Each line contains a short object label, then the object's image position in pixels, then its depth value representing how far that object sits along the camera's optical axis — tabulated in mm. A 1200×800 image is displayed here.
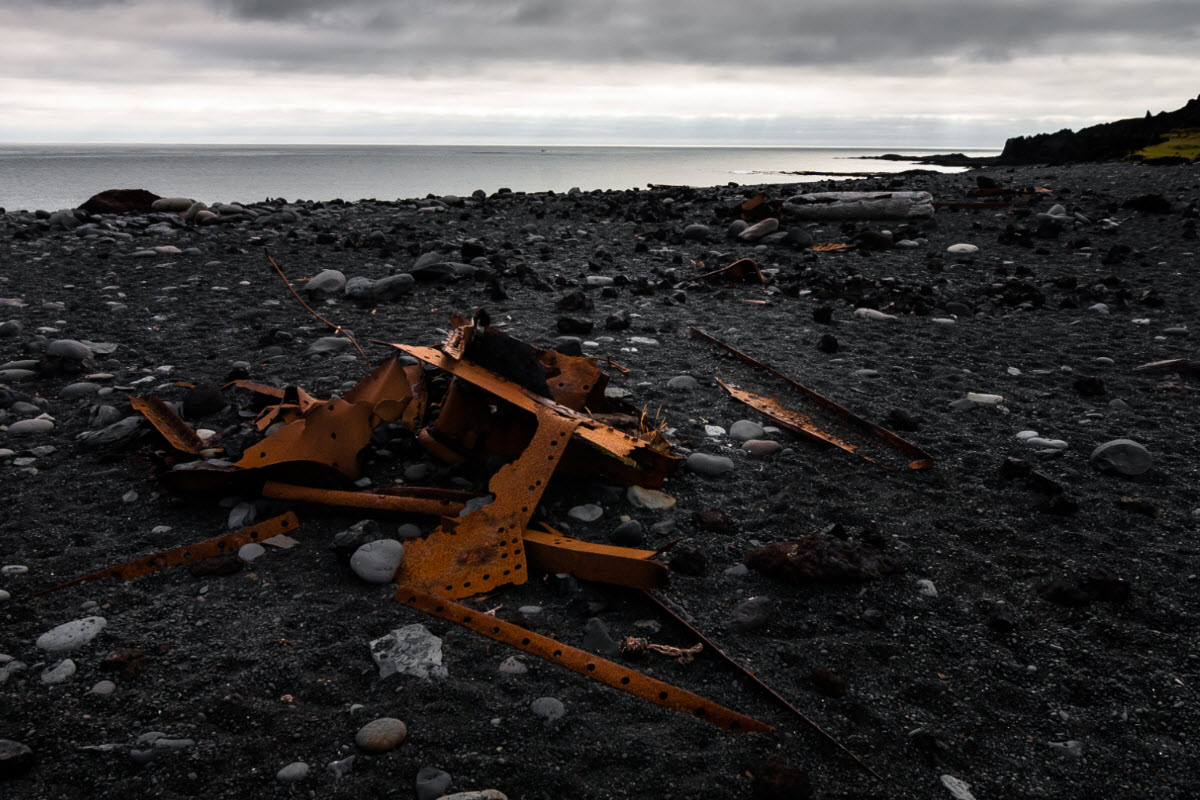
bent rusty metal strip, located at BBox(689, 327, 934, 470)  3109
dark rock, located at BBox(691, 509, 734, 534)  2568
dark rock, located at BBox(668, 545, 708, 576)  2320
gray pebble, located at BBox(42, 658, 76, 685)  1770
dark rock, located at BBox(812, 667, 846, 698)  1818
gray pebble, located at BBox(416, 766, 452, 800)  1481
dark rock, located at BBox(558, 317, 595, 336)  5035
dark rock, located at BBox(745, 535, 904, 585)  2232
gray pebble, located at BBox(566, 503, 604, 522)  2641
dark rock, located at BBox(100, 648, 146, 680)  1788
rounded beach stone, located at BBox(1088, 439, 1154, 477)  2883
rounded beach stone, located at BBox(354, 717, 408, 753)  1603
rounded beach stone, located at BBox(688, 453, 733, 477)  2994
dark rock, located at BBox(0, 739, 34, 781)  1472
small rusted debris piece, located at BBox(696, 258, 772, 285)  6766
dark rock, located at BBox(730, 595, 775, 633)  2080
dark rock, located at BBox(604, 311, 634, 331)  5188
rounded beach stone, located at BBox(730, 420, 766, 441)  3342
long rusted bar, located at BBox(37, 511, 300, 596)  2232
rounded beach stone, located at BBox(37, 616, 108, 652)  1891
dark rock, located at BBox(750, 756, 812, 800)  1495
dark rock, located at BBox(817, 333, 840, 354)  4727
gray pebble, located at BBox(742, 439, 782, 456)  3189
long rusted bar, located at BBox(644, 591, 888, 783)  1625
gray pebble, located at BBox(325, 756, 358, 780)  1532
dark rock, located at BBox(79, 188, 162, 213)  11203
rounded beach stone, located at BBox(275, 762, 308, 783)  1508
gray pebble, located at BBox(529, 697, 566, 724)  1725
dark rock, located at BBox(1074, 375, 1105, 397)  3793
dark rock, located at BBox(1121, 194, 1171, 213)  9000
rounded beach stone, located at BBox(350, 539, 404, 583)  2234
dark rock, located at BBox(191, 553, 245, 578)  2256
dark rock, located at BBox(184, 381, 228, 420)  3498
